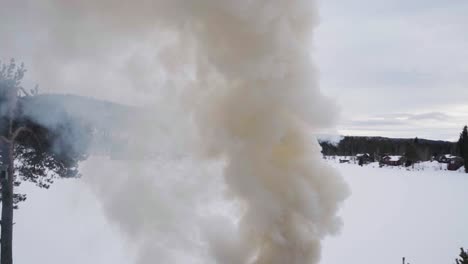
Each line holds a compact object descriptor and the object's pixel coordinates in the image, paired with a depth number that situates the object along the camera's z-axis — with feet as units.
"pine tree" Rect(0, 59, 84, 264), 32.01
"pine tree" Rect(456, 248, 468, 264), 25.90
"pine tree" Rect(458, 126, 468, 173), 214.90
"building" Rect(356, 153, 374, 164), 330.34
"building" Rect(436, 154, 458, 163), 281.70
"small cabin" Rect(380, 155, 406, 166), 293.94
